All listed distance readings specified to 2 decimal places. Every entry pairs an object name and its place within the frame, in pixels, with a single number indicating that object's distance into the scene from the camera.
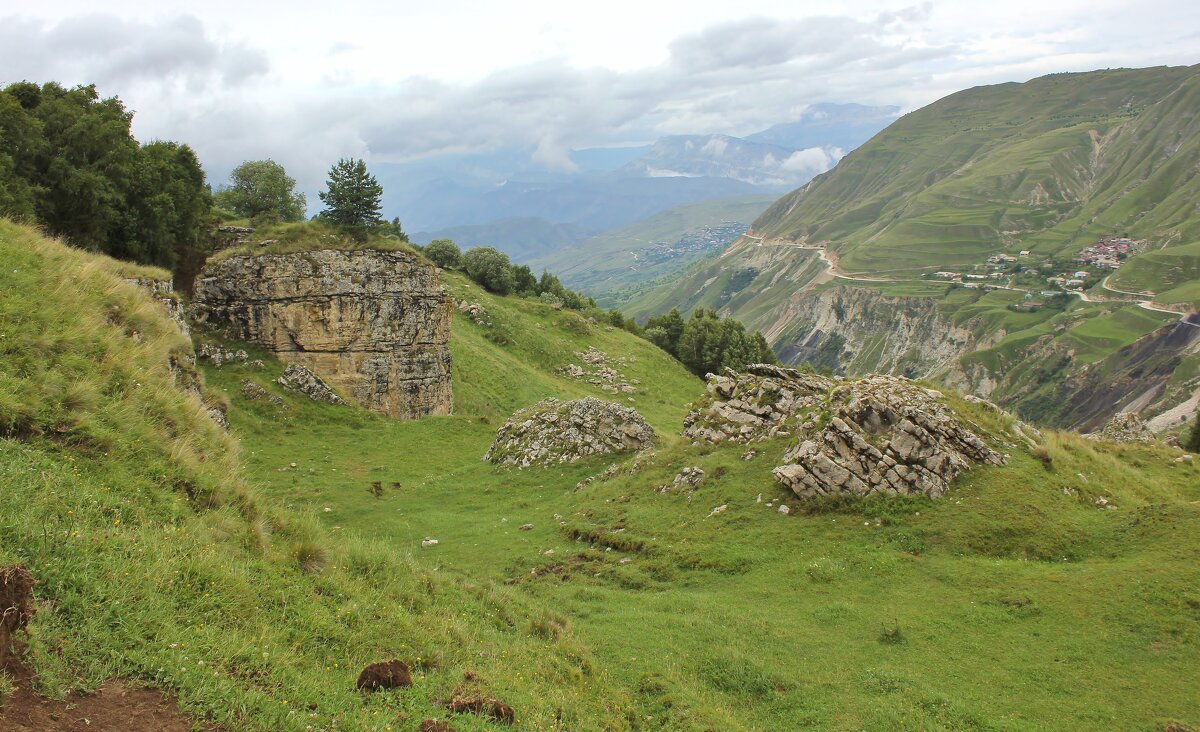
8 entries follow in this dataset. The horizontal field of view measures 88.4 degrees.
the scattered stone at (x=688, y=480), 22.12
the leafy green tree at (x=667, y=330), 79.62
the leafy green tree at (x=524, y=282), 82.56
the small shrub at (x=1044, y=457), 20.09
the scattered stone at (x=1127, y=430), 33.00
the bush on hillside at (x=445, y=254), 76.88
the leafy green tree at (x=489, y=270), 76.94
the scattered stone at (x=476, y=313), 61.97
